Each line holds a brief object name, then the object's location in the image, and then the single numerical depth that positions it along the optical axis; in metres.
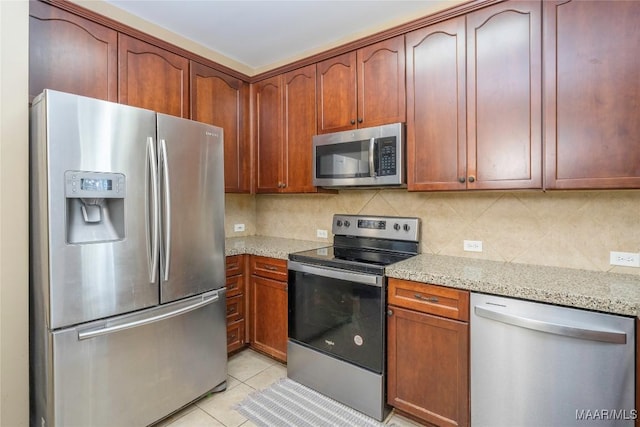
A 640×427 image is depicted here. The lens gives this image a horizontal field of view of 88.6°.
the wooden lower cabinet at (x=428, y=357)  1.64
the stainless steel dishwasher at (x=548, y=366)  1.27
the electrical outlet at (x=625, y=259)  1.67
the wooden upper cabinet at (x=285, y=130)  2.59
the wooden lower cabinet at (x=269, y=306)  2.45
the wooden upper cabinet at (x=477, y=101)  1.69
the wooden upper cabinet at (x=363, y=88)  2.13
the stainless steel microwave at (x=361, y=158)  2.10
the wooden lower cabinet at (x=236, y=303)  2.54
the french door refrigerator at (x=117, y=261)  1.47
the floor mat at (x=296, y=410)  1.90
